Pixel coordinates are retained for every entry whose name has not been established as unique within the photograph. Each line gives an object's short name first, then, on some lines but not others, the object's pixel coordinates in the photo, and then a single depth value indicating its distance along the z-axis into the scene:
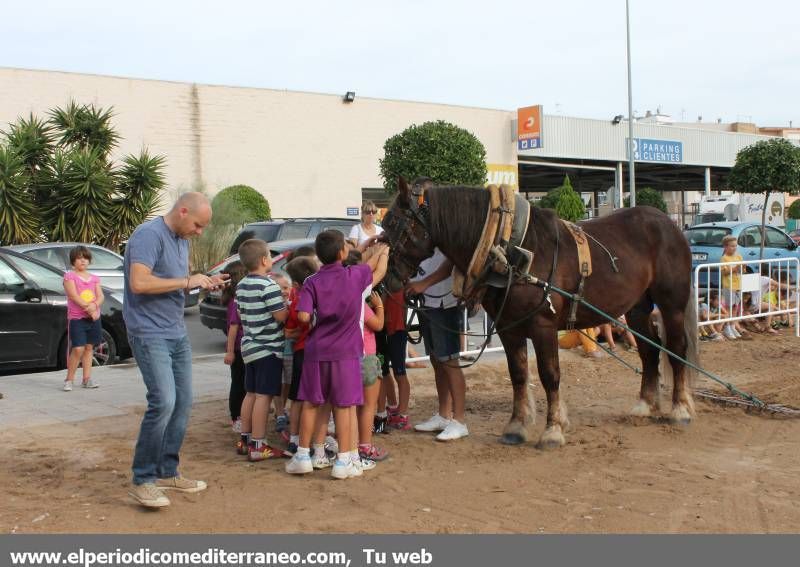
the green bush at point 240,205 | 22.14
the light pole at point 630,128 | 29.05
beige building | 25.47
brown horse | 5.46
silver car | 11.53
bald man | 4.30
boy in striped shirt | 5.28
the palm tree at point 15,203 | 17.33
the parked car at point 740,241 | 15.94
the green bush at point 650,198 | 36.97
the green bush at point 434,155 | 18.11
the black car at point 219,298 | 10.79
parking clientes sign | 38.22
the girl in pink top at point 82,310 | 7.75
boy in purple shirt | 4.94
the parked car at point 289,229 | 15.41
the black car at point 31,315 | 8.63
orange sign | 34.25
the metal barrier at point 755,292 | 10.73
